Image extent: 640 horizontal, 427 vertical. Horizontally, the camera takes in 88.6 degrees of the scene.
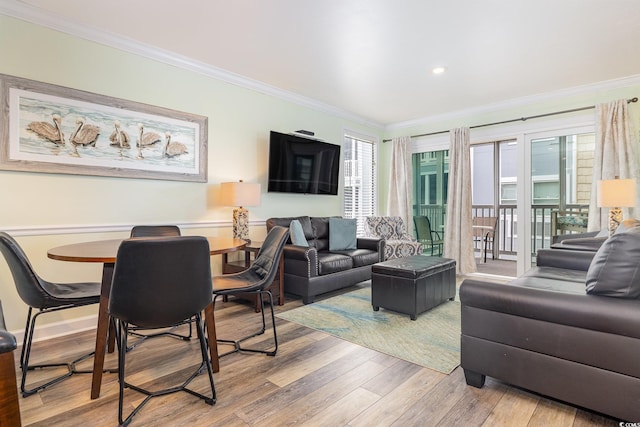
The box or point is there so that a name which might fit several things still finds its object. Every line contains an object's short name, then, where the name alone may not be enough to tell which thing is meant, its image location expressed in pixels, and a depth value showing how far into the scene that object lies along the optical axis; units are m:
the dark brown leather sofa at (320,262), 3.61
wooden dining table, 1.80
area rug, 2.39
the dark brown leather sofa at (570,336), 1.50
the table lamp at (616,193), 3.41
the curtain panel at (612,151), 3.90
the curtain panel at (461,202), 5.16
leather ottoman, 3.07
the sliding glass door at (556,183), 4.39
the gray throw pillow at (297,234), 3.89
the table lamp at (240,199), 3.56
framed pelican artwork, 2.56
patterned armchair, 4.91
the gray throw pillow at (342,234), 4.54
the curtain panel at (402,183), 5.88
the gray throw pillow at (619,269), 1.57
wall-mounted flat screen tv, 4.33
